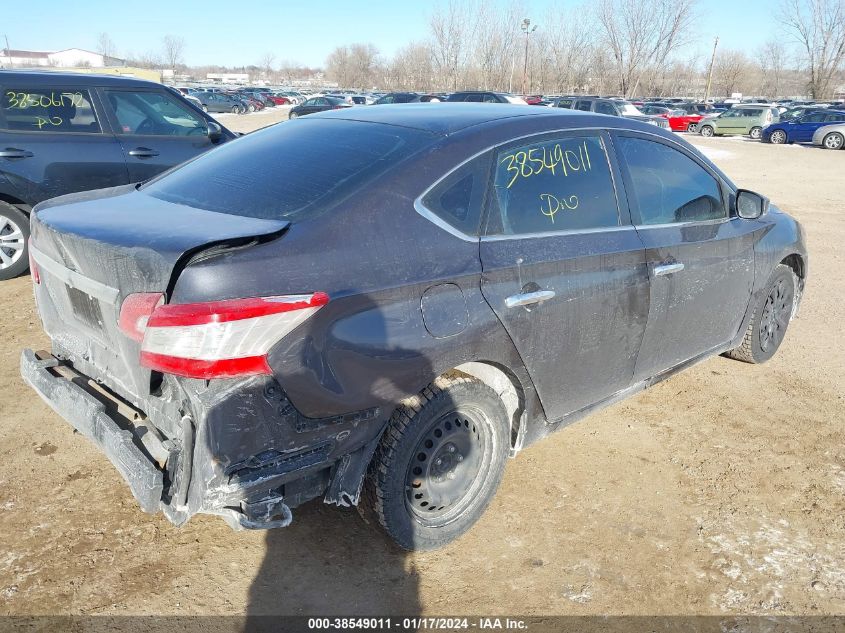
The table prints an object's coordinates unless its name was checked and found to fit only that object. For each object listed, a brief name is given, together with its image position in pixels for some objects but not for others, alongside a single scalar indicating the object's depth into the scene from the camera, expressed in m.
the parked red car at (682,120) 32.09
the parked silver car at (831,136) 25.77
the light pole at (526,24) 41.21
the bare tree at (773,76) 83.12
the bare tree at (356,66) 90.38
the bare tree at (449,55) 62.34
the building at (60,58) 98.26
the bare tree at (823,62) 55.88
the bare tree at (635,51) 56.53
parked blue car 27.19
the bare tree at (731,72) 81.00
